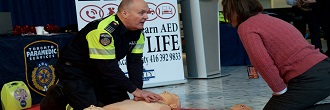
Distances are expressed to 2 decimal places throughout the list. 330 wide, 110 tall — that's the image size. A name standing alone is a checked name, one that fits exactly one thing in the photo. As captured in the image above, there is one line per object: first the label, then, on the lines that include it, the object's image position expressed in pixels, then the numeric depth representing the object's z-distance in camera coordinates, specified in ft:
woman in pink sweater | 6.77
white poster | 15.12
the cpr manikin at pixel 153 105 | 5.79
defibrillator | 11.46
